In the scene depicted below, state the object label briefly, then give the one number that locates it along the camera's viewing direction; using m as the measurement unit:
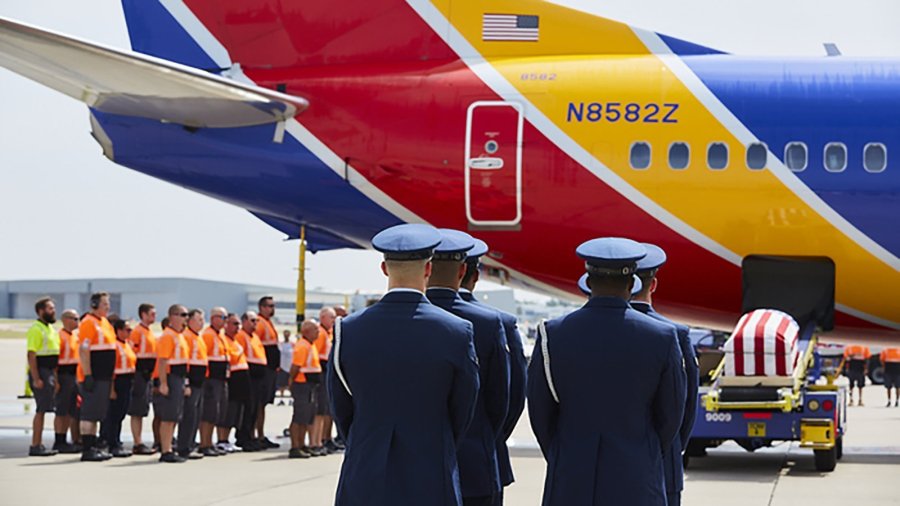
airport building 114.25
